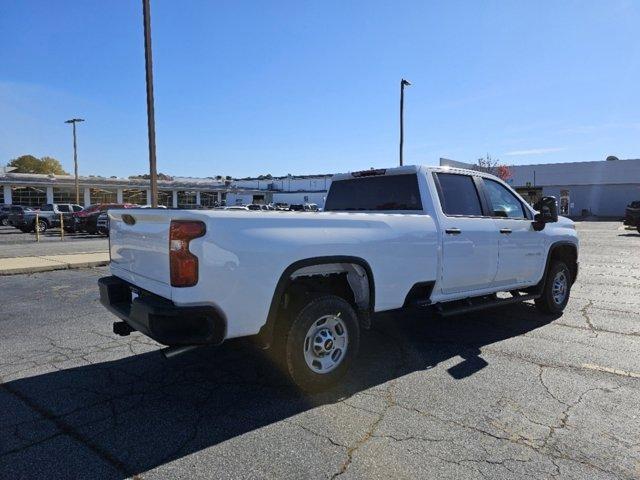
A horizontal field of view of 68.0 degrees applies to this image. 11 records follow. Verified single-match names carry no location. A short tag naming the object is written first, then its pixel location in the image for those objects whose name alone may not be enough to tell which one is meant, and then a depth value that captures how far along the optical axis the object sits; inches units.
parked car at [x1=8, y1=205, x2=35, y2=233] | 1121.4
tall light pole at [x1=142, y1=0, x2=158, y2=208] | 558.6
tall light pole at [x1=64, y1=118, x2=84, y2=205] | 1728.6
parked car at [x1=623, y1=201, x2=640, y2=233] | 1063.1
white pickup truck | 133.6
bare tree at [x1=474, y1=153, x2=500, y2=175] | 2048.4
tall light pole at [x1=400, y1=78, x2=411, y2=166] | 957.5
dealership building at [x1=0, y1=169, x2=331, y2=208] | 1849.2
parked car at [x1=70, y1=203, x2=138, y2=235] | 1024.2
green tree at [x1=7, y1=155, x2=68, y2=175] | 3535.9
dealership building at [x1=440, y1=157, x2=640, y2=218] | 1947.6
